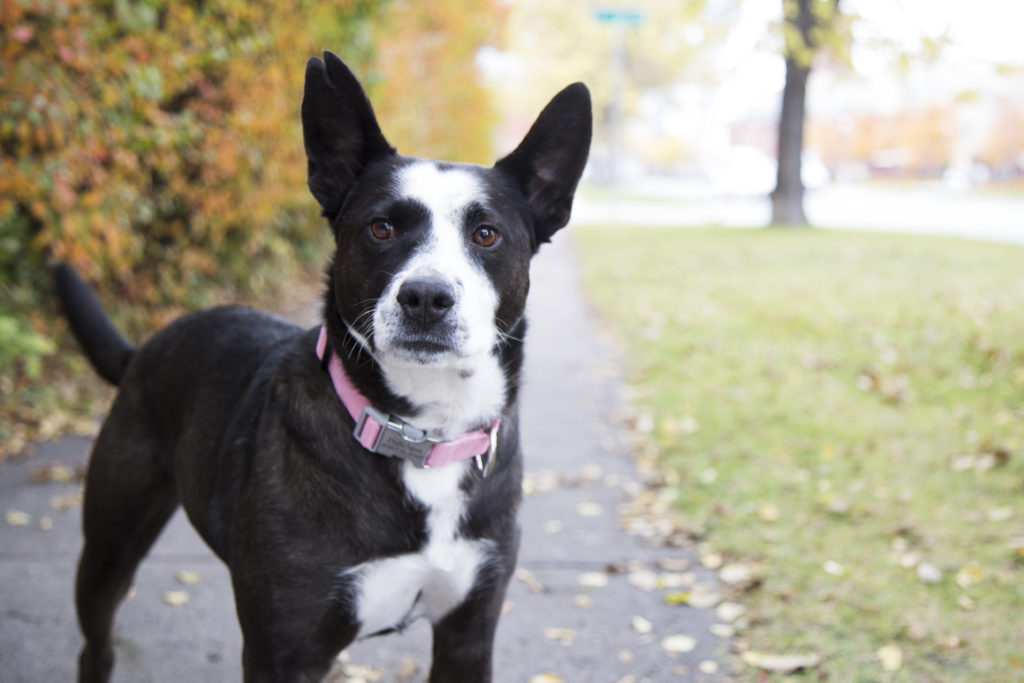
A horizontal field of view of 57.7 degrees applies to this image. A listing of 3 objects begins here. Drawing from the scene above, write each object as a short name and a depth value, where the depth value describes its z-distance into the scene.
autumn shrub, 4.48
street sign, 17.34
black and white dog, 2.27
